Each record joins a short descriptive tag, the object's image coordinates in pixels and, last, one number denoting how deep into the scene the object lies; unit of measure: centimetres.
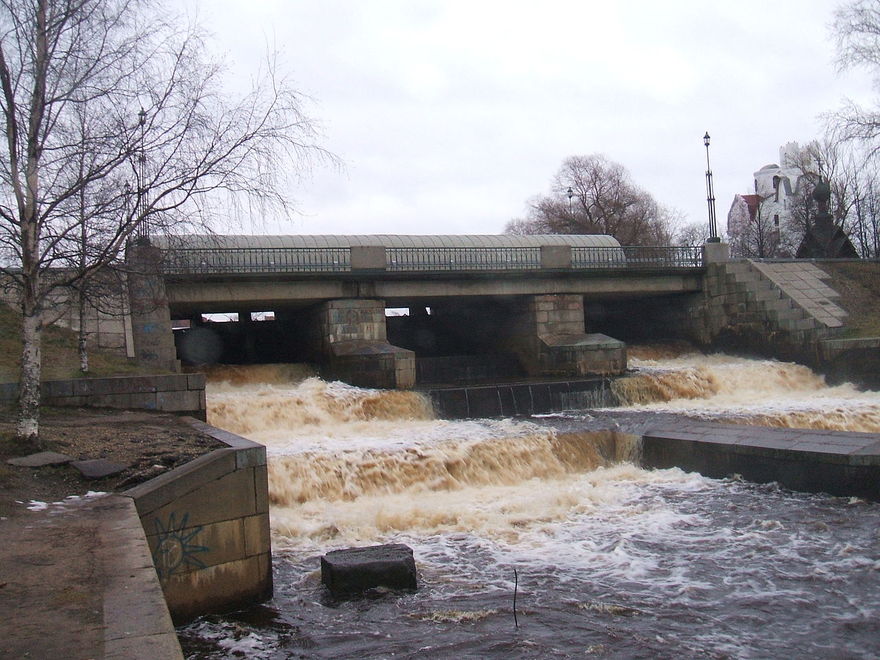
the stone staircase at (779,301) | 2388
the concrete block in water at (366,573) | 802
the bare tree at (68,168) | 935
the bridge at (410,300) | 2100
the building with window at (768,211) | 5272
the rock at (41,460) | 848
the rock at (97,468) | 813
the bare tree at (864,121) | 2231
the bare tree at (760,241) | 5050
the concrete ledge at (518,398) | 1805
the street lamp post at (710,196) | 3016
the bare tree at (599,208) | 5531
